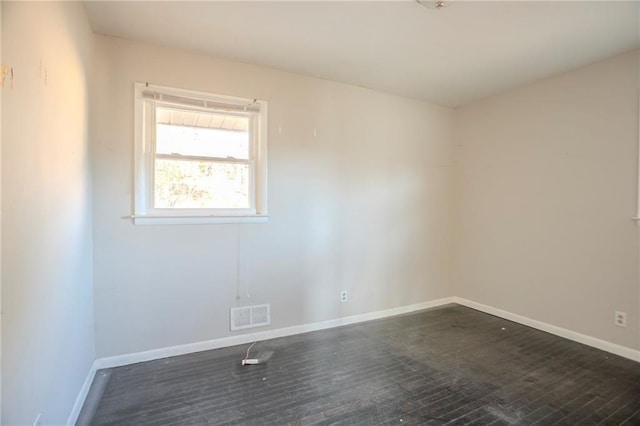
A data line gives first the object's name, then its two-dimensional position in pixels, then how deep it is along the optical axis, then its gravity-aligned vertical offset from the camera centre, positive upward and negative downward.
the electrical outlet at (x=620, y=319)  2.74 -0.93
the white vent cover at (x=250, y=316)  2.91 -0.99
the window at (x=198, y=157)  2.60 +0.47
